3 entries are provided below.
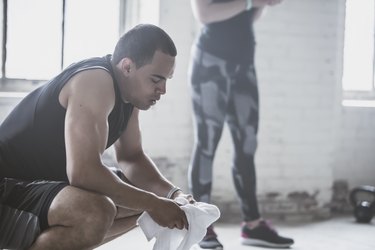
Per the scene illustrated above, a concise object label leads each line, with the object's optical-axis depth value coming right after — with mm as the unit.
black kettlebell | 3803
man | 1710
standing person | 2961
